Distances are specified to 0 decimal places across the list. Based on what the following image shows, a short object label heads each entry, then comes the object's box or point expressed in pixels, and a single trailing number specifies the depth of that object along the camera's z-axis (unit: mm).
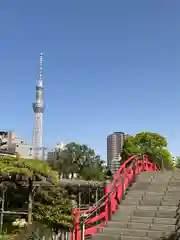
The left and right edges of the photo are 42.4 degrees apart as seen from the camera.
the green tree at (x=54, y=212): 7379
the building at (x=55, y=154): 47168
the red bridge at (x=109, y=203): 7444
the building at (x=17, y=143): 62798
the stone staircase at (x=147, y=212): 7397
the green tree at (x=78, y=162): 44687
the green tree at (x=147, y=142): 42843
